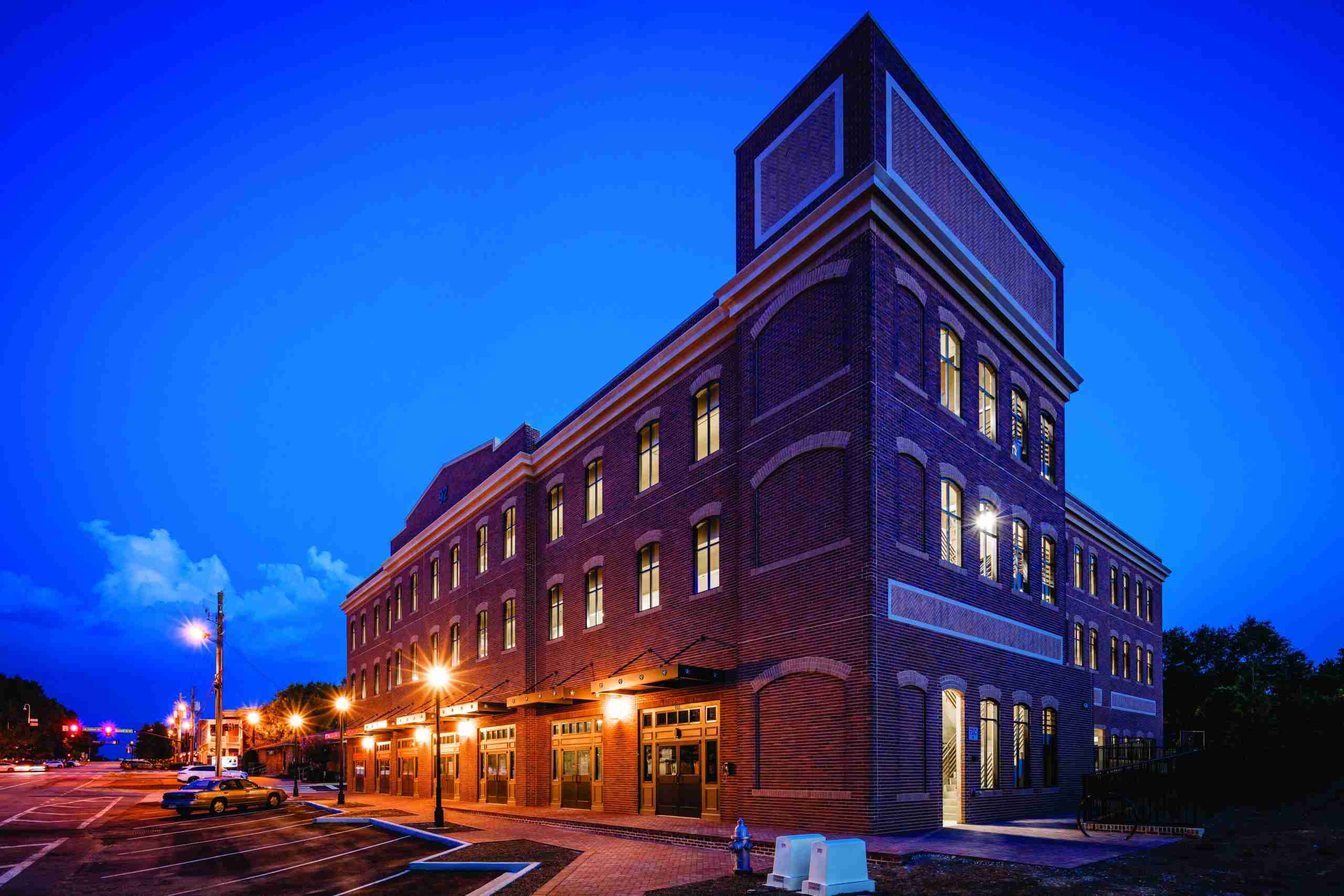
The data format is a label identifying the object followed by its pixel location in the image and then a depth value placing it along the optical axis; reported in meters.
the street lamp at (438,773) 26.59
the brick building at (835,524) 19.77
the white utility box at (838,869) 13.18
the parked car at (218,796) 36.38
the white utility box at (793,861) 13.81
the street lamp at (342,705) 42.09
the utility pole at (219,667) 48.11
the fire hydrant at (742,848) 15.47
